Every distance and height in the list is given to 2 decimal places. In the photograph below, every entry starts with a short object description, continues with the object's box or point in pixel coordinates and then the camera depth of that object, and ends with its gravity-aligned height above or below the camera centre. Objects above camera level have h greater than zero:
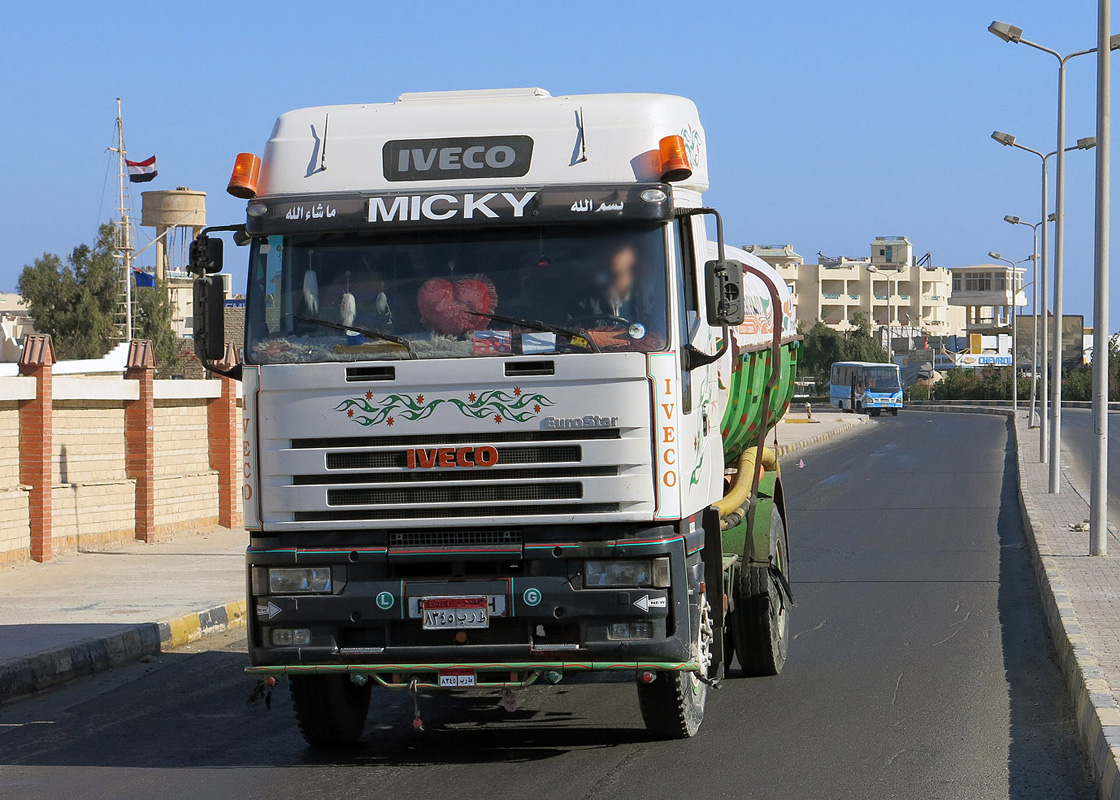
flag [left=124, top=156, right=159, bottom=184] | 83.19 +10.60
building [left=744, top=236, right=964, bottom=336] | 160.00 +7.47
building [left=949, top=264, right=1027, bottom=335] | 173.50 +7.11
